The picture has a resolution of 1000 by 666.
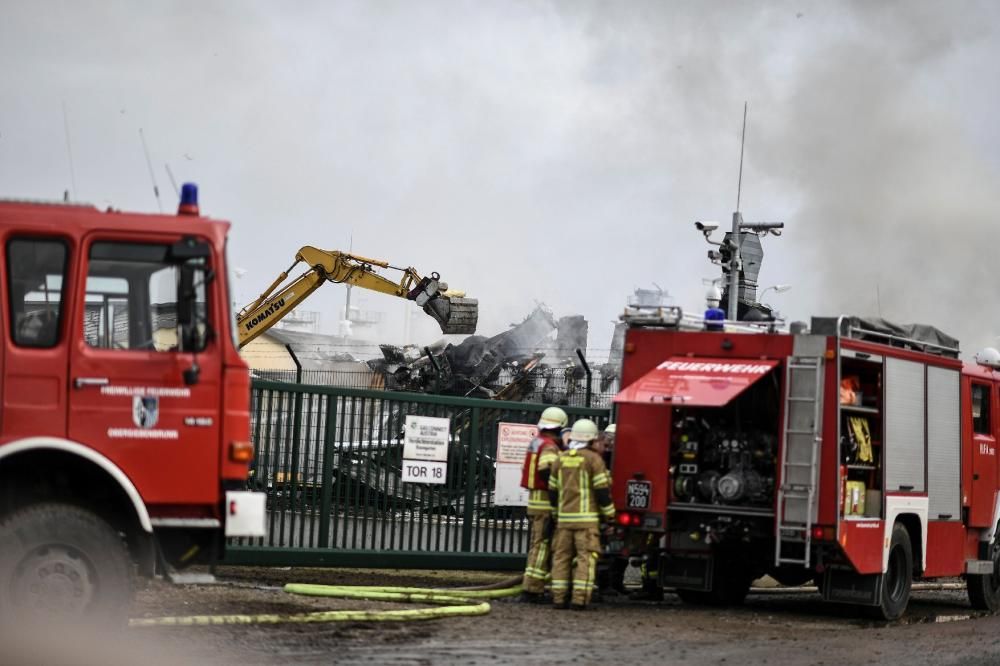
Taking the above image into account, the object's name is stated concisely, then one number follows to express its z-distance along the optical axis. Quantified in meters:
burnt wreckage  25.71
